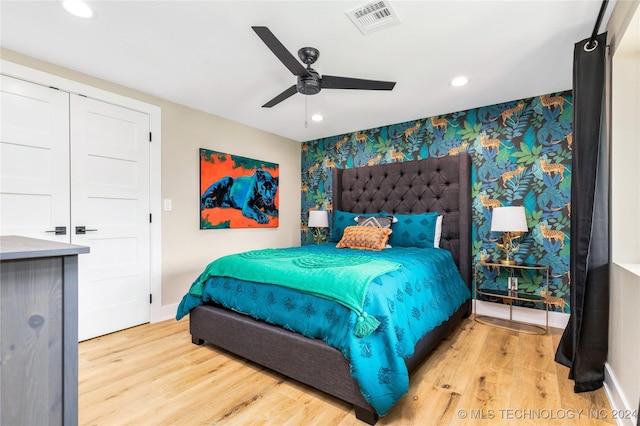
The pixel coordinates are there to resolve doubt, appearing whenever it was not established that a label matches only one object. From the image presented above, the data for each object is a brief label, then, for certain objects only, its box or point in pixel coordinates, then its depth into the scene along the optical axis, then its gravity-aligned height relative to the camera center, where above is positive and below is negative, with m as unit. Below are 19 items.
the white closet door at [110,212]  2.59 -0.01
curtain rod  1.66 +1.06
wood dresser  0.75 -0.32
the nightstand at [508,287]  2.84 -0.77
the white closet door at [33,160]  2.22 +0.39
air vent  1.73 +1.15
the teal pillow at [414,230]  3.17 -0.21
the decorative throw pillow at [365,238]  3.10 -0.28
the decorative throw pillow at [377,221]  3.36 -0.11
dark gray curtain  1.78 -0.07
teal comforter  1.53 -0.63
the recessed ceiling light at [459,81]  2.60 +1.13
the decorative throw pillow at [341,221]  3.70 -0.12
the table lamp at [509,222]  2.74 -0.10
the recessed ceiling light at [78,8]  1.73 +1.18
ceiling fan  1.95 +0.87
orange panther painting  3.48 +0.24
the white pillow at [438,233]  3.21 -0.23
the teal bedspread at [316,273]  1.65 -0.39
